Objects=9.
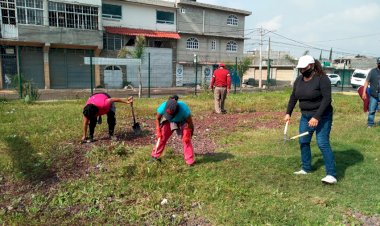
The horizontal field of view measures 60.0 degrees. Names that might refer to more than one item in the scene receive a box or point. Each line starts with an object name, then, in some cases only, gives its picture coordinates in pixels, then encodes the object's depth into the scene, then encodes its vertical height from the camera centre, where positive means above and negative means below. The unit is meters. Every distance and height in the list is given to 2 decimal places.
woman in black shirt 4.24 -0.39
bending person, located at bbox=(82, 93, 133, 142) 6.01 -0.70
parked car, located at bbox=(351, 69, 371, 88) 31.90 -0.32
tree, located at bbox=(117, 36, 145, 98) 25.42 +1.62
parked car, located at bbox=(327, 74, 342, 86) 38.41 -0.64
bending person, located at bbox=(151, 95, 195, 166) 4.86 -0.84
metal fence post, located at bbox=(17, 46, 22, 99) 13.44 -0.43
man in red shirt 10.54 -0.41
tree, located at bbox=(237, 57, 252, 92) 31.30 +0.60
